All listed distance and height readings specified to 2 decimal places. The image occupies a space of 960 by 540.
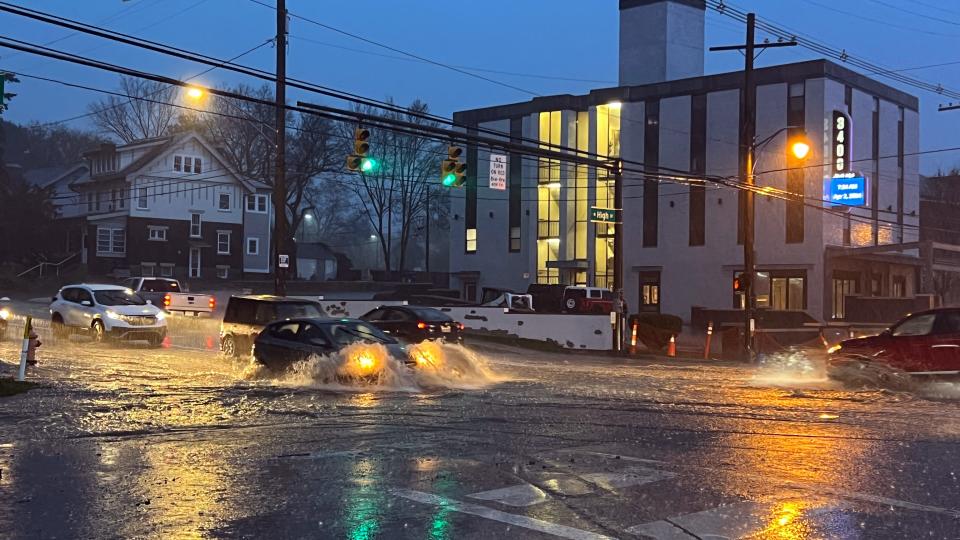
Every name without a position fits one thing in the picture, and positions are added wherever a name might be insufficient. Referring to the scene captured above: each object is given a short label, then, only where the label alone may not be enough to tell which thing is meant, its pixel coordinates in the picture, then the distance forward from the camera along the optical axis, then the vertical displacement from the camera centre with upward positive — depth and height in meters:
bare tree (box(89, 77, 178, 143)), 69.31 +12.49
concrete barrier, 32.09 -1.21
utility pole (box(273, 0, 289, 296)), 29.00 +3.57
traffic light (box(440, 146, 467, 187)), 24.70 +3.19
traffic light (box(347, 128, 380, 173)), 22.33 +3.29
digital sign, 43.03 +5.15
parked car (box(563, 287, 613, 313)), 45.56 -0.39
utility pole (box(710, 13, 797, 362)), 30.52 +3.96
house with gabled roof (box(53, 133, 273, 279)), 61.00 +4.97
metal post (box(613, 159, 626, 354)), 31.02 +1.10
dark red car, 16.75 -0.84
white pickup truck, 35.69 -0.61
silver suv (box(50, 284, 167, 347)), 25.95 -1.01
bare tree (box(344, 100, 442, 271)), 70.17 +9.02
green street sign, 30.19 +2.58
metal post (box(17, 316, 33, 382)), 16.64 -1.38
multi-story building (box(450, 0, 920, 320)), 46.62 +6.13
